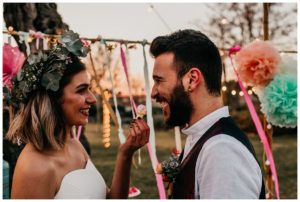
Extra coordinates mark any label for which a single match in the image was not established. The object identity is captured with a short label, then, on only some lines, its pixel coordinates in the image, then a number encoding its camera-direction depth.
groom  1.69
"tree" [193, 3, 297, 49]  13.26
